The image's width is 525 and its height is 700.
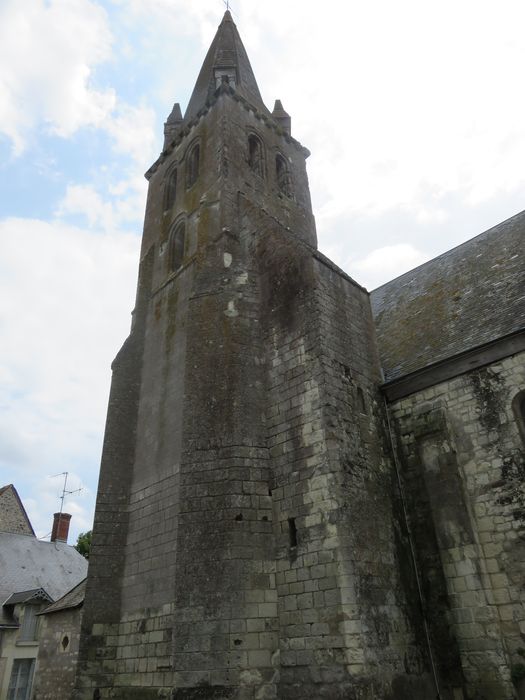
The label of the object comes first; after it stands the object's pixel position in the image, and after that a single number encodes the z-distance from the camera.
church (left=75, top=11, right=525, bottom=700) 7.39
